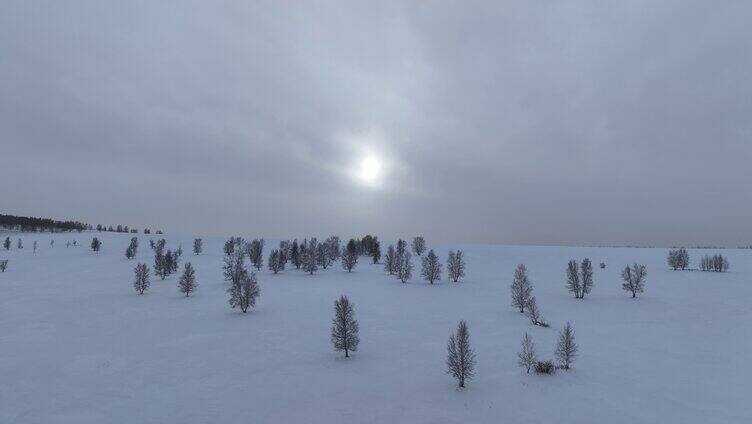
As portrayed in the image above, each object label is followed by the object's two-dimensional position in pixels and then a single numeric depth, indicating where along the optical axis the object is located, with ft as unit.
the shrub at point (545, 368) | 170.81
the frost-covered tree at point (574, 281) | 327.16
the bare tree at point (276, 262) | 462.60
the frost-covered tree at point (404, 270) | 410.52
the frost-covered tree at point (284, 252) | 477.77
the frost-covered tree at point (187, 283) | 323.37
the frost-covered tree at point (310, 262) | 458.09
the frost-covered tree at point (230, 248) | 631.97
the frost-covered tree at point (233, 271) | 297.12
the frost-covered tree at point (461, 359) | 161.07
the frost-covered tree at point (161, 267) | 416.26
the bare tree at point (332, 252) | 534.20
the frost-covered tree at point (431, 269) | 412.77
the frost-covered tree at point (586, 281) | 327.26
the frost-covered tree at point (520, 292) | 281.74
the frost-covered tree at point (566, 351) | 177.37
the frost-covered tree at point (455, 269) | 422.41
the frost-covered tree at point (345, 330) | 195.62
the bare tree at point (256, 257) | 504.02
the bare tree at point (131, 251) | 555.41
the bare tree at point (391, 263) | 471.62
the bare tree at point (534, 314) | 248.93
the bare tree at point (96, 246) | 618.03
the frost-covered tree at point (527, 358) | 172.86
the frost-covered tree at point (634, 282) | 330.54
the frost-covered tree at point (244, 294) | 278.05
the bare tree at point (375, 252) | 595.47
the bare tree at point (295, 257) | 501.97
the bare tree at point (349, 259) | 481.05
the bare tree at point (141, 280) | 333.21
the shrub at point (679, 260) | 513.53
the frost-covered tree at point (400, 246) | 483.31
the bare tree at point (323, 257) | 514.27
